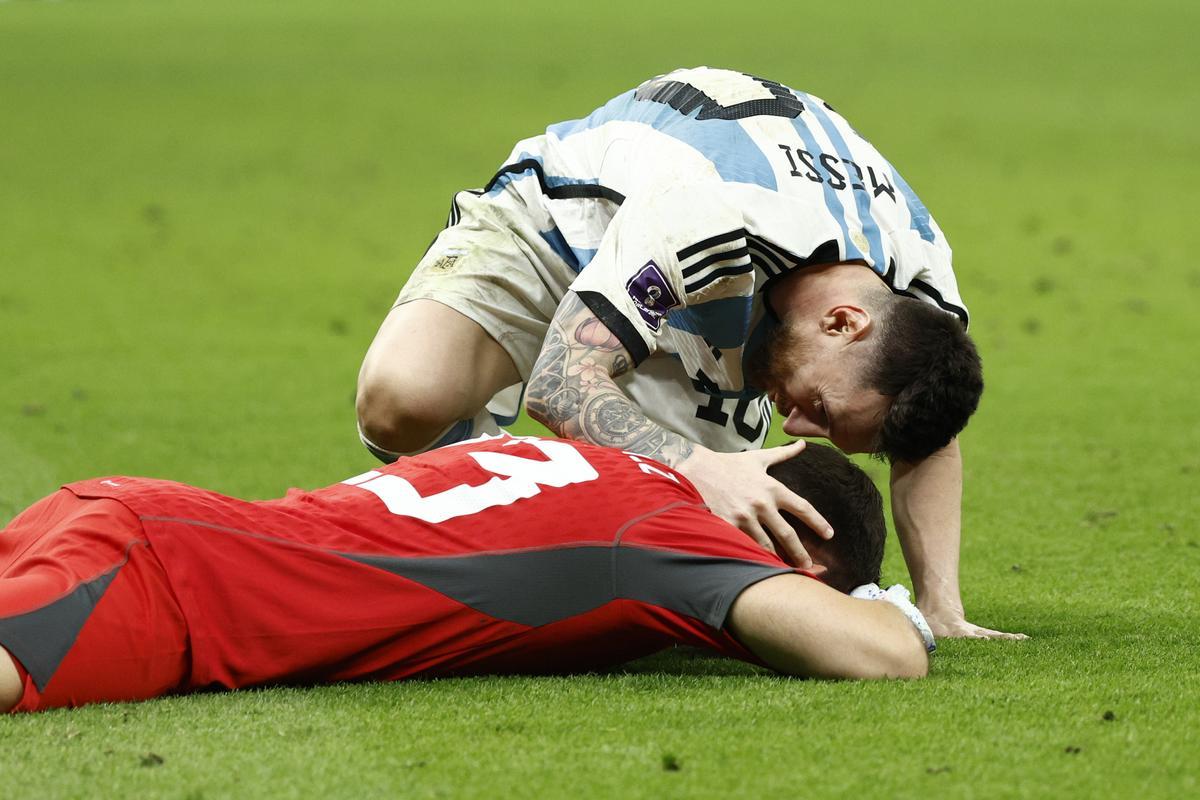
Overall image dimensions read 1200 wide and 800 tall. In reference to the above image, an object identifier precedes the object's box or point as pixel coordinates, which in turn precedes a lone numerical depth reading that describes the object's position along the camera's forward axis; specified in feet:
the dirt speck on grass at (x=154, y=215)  77.90
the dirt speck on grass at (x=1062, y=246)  71.05
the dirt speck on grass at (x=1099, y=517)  28.58
